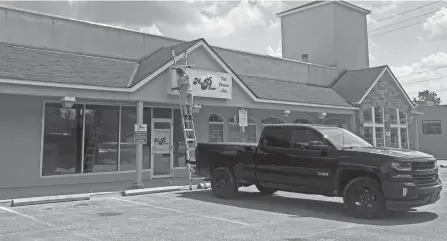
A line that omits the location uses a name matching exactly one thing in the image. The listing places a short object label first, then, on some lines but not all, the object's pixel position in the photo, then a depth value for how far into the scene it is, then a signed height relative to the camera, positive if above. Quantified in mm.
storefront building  12711 +1748
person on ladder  14117 +2026
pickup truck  8109 -542
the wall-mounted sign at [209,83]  14812 +2446
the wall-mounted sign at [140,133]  13359 +437
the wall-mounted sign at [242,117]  15062 +1110
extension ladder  13117 +122
